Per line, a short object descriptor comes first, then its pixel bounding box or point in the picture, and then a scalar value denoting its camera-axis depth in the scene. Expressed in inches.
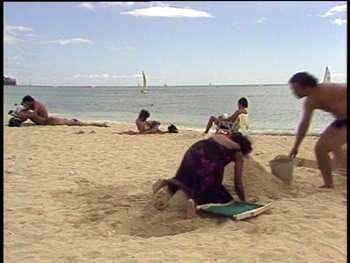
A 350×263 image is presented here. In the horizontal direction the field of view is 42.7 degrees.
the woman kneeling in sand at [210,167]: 152.6
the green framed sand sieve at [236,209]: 144.0
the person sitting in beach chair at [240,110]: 341.4
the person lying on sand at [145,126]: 398.9
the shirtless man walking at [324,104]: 152.8
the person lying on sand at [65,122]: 441.7
